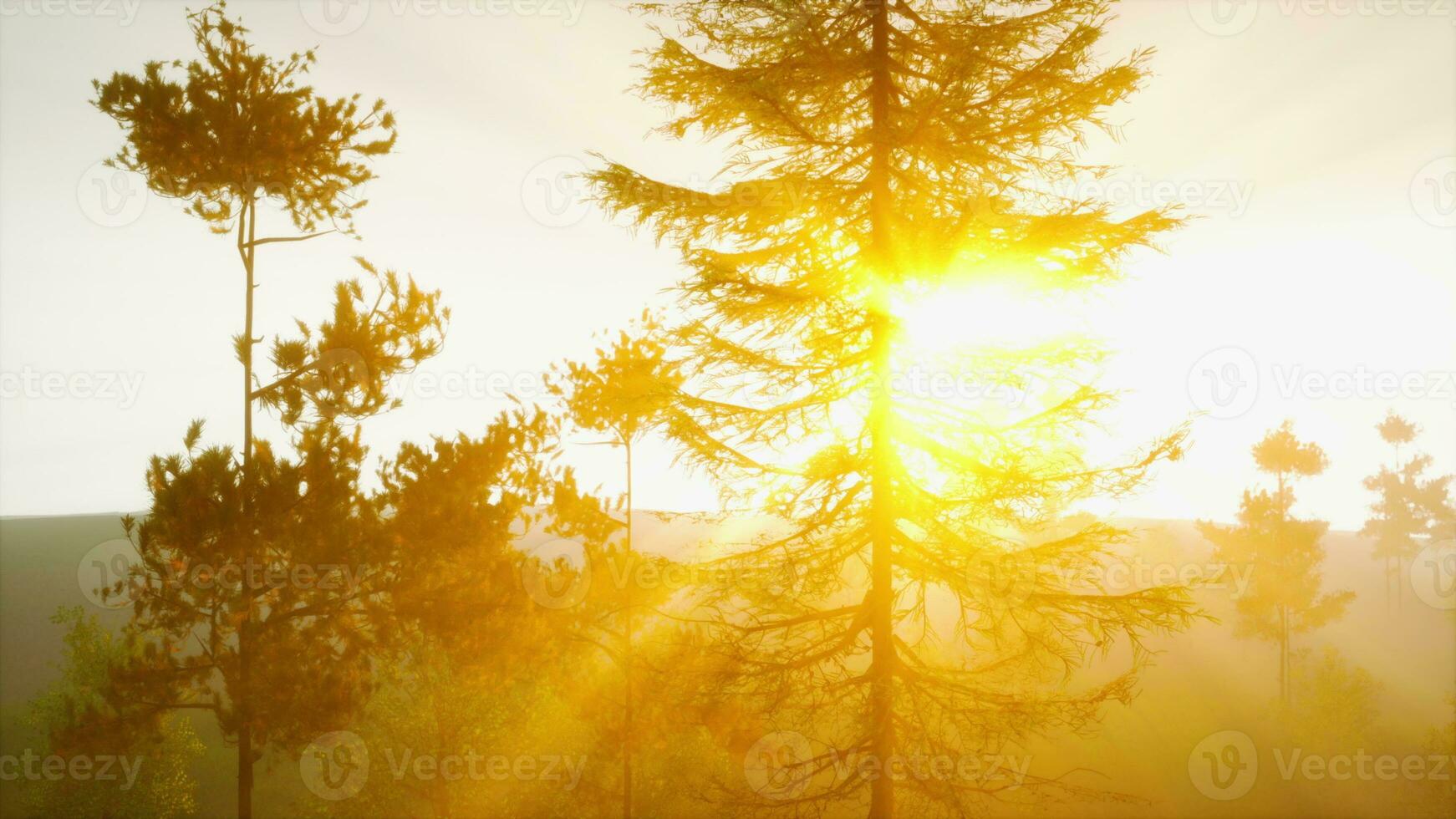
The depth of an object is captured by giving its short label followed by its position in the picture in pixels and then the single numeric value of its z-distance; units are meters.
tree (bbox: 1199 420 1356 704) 35.38
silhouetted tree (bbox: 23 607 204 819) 21.95
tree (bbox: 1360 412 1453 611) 56.47
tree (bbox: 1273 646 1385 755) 31.81
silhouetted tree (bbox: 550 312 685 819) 13.13
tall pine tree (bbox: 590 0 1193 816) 7.52
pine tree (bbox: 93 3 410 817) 9.80
